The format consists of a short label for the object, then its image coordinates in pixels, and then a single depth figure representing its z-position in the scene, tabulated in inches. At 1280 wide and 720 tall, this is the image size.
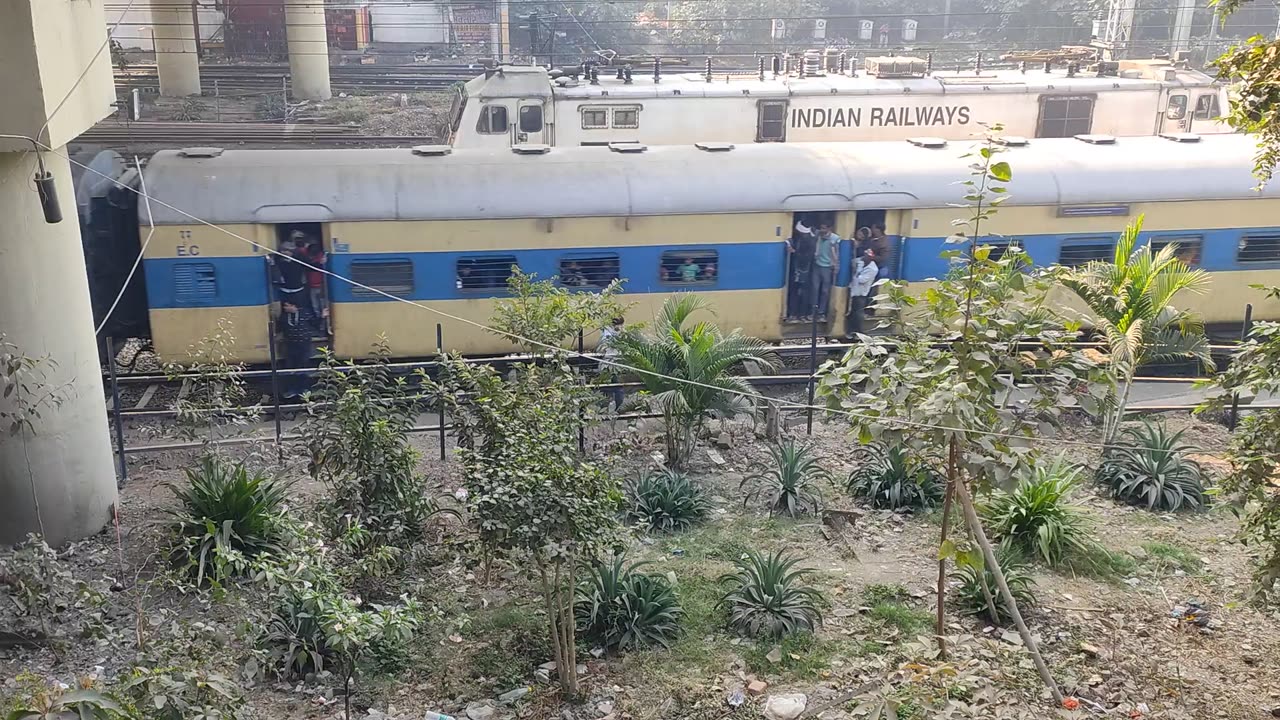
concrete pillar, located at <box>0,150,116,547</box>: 362.0
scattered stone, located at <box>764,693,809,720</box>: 292.5
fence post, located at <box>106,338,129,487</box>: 432.1
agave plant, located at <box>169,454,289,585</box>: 348.2
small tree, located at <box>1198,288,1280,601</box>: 264.2
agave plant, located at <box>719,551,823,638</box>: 326.3
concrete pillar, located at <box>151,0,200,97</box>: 1274.6
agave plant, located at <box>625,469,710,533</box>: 400.8
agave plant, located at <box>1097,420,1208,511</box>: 411.5
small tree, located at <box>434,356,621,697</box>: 269.9
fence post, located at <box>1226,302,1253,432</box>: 480.9
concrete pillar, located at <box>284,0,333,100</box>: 1302.9
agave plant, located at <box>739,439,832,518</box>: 413.0
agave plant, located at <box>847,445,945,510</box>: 410.6
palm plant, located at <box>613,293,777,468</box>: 427.5
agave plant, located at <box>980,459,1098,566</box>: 365.1
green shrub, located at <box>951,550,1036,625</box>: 335.0
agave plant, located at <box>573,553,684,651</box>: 323.3
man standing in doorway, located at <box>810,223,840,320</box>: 561.0
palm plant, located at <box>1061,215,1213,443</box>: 419.5
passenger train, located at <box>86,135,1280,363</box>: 513.0
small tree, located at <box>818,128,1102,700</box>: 259.9
